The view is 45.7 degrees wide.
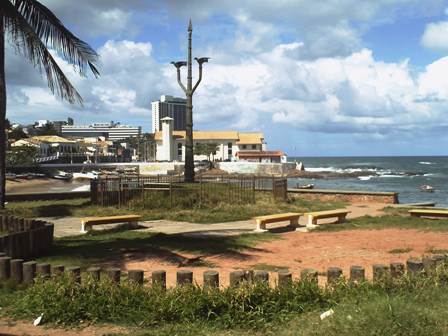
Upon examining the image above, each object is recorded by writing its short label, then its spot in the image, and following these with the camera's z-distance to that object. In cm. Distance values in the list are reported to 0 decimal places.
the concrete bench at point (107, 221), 1445
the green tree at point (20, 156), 8031
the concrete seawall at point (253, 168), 9438
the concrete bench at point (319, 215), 1573
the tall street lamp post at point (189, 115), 2612
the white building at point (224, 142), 12088
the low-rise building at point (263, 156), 11431
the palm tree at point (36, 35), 1247
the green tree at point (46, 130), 14388
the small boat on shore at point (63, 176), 7425
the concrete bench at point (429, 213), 1673
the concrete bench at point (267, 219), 1475
